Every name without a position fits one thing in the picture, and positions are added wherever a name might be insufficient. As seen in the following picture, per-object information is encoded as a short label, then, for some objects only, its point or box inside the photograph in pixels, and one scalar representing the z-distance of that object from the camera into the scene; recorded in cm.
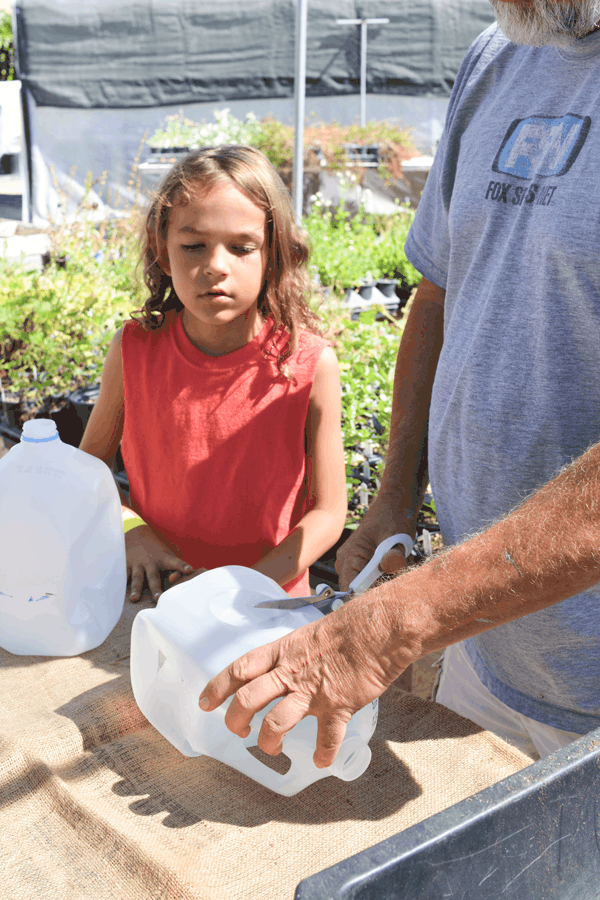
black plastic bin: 56
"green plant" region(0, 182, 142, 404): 358
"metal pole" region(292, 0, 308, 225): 342
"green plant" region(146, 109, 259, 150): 925
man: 82
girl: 163
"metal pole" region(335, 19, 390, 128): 952
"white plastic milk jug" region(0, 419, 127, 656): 113
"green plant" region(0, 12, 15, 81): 1337
